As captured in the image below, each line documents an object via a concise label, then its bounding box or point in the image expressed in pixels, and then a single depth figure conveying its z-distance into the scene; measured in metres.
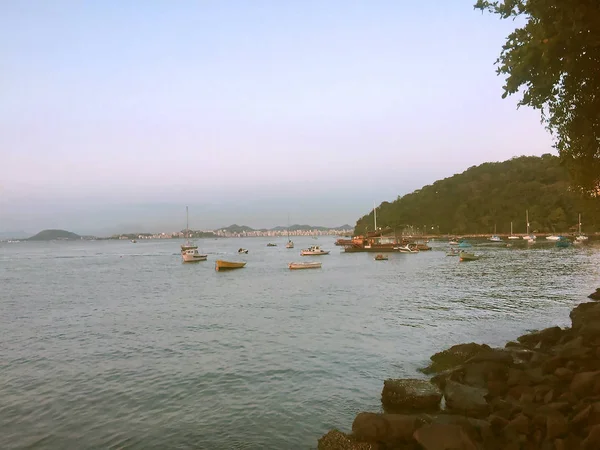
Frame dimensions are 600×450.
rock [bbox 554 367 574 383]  12.80
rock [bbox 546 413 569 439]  9.81
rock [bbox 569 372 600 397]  11.57
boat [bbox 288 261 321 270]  79.44
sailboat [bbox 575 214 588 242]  132.00
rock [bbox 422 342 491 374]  17.61
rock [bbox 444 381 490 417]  12.14
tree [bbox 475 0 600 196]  13.60
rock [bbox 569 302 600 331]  19.38
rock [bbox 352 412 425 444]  10.60
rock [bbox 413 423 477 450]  9.44
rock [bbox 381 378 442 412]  13.30
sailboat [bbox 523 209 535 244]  151.77
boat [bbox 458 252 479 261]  83.69
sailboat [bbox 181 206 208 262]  102.09
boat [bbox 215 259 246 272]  80.00
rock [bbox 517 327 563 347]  18.89
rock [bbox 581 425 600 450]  9.01
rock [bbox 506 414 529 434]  10.30
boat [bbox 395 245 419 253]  116.12
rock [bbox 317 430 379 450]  10.39
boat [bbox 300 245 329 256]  113.19
